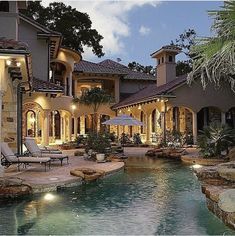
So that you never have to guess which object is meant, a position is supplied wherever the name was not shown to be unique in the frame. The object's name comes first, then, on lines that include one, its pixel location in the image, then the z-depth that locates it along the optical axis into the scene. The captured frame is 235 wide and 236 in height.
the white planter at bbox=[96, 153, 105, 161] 10.94
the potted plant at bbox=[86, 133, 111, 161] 12.04
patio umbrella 14.33
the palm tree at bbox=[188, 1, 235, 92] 3.74
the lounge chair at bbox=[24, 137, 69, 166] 9.69
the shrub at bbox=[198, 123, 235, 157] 11.24
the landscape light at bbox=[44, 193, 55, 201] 6.04
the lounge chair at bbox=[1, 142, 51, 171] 8.09
